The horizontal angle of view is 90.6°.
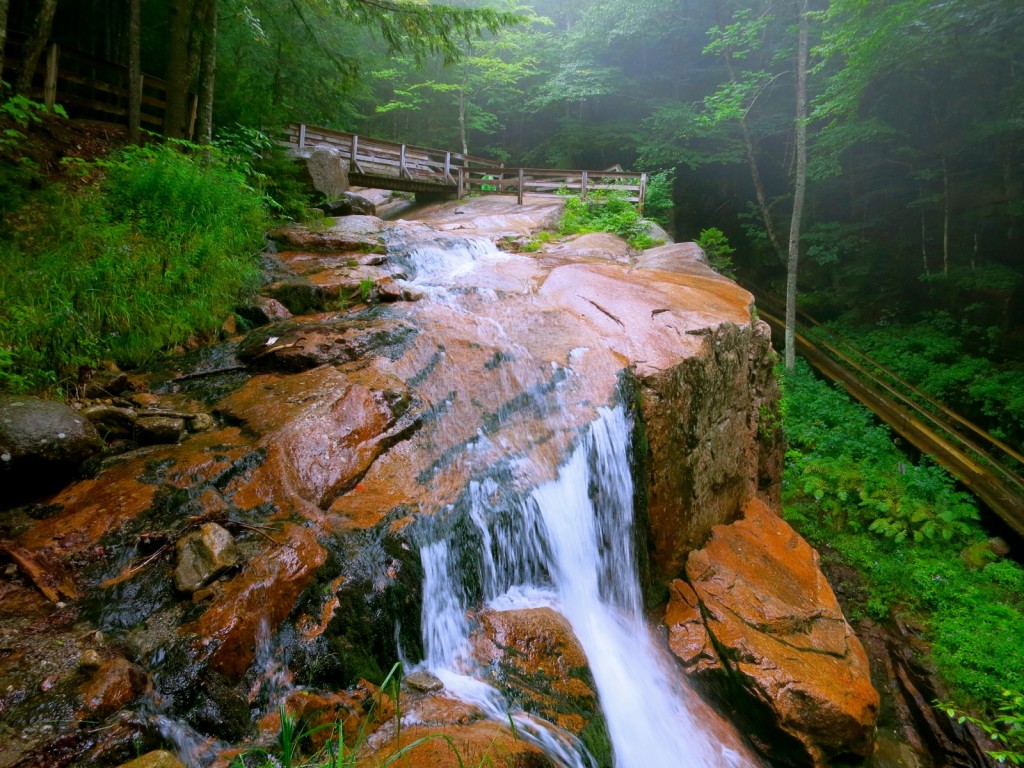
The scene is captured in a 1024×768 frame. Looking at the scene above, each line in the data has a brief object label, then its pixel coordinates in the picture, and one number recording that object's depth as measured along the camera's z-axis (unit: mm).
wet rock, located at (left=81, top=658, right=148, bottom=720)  1806
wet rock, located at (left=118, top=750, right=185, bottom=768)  1622
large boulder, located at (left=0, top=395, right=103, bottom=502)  2660
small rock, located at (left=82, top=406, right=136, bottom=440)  3297
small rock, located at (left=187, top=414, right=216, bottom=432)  3488
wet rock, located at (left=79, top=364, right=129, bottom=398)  3629
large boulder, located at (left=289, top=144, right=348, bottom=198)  11883
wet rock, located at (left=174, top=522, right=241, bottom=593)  2371
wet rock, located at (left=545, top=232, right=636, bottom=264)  10047
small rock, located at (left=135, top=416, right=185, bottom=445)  3326
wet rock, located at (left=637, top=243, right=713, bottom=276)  9023
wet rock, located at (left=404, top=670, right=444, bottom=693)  2598
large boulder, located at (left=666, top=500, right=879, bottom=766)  3988
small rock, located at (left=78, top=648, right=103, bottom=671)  1913
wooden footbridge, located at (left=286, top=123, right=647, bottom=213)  15180
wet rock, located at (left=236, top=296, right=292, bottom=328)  5469
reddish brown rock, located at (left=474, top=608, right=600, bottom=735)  2898
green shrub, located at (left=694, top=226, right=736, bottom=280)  13250
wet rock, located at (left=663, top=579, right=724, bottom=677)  4285
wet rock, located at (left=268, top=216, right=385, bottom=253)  7848
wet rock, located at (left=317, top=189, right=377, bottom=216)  11336
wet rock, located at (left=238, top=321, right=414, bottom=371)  4418
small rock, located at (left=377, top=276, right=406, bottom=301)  6227
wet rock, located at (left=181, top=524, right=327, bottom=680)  2176
